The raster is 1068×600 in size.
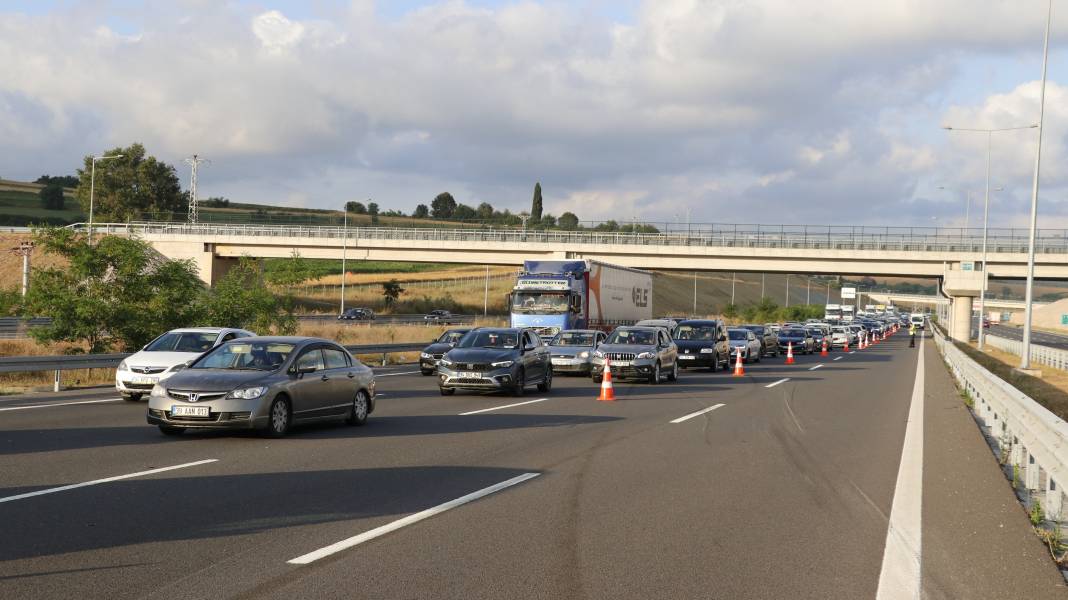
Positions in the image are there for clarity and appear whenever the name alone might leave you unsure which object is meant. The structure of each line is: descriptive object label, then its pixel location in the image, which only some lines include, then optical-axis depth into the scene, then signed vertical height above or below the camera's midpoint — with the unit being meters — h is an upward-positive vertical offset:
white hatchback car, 19.36 -1.55
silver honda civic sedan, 13.57 -1.49
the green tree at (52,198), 145.62 +9.73
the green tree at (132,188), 121.25 +9.86
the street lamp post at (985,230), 55.47 +4.43
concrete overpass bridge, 70.25 +3.10
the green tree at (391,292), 103.56 -0.76
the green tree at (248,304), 30.52 -0.77
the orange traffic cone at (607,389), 22.14 -1.99
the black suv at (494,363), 21.80 -1.55
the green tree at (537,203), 136.25 +11.35
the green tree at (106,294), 26.05 -0.57
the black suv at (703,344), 35.03 -1.52
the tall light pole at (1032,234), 37.03 +2.77
